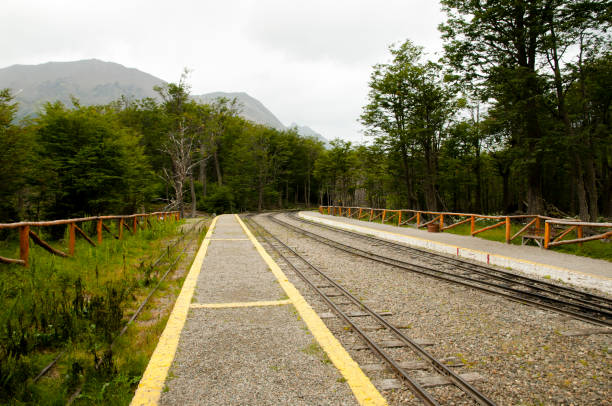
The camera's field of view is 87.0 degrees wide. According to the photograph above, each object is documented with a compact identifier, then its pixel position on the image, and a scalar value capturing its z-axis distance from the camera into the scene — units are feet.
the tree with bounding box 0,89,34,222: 34.65
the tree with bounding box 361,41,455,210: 70.13
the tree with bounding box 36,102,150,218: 43.50
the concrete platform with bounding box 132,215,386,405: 9.28
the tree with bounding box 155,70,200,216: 101.93
